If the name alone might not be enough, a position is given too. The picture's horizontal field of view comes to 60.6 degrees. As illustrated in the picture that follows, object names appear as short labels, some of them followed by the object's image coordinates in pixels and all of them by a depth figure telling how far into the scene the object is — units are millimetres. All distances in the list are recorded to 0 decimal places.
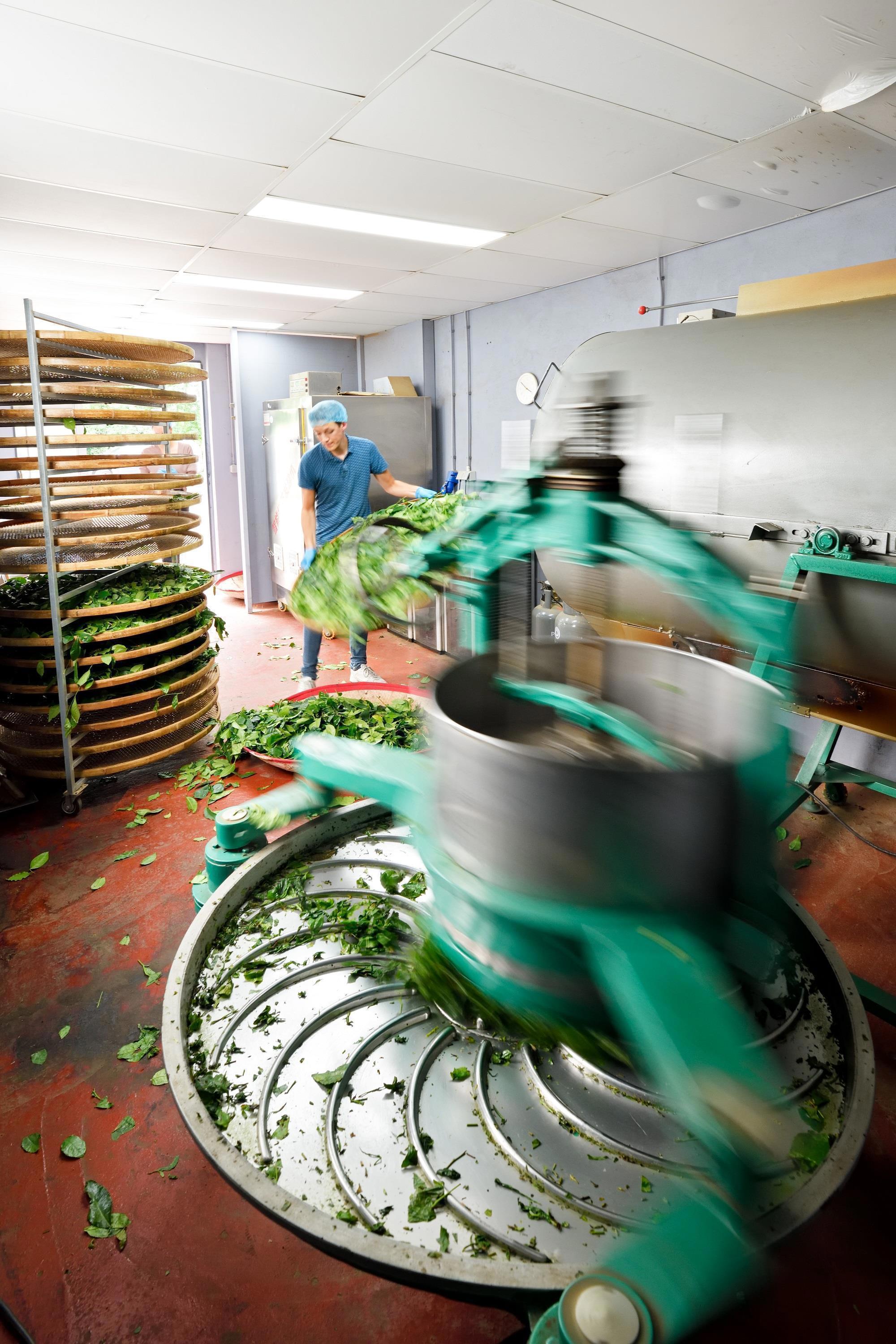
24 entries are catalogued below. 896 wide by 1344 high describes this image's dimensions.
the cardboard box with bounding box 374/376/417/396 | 7910
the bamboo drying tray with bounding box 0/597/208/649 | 3801
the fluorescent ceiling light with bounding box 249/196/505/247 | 4254
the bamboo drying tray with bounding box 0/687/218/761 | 4027
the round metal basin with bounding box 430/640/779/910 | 843
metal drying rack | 3396
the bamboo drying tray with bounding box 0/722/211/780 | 4062
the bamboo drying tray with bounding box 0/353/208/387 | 3482
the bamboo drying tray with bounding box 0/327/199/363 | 3451
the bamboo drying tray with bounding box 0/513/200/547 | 3850
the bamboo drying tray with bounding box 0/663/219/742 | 3992
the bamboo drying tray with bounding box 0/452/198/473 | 3682
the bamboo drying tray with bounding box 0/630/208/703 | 3846
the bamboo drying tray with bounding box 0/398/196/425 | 3645
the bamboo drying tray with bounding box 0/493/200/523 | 3975
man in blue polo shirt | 5465
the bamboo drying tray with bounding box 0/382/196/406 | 3723
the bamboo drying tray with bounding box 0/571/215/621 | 3811
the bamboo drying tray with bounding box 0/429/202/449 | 3592
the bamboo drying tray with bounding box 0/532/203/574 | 3809
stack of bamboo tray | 3723
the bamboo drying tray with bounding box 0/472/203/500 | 3748
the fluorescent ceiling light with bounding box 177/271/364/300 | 6070
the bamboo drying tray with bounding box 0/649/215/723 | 3938
